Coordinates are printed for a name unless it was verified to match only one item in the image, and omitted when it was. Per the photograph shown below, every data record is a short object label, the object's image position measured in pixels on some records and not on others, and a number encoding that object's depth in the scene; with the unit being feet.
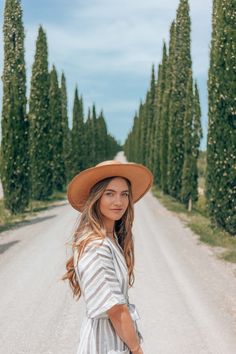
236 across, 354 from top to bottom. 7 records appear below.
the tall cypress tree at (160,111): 130.21
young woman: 8.51
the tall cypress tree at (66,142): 160.04
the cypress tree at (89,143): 201.68
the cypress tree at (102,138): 245.08
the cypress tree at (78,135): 165.89
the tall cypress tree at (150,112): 167.12
